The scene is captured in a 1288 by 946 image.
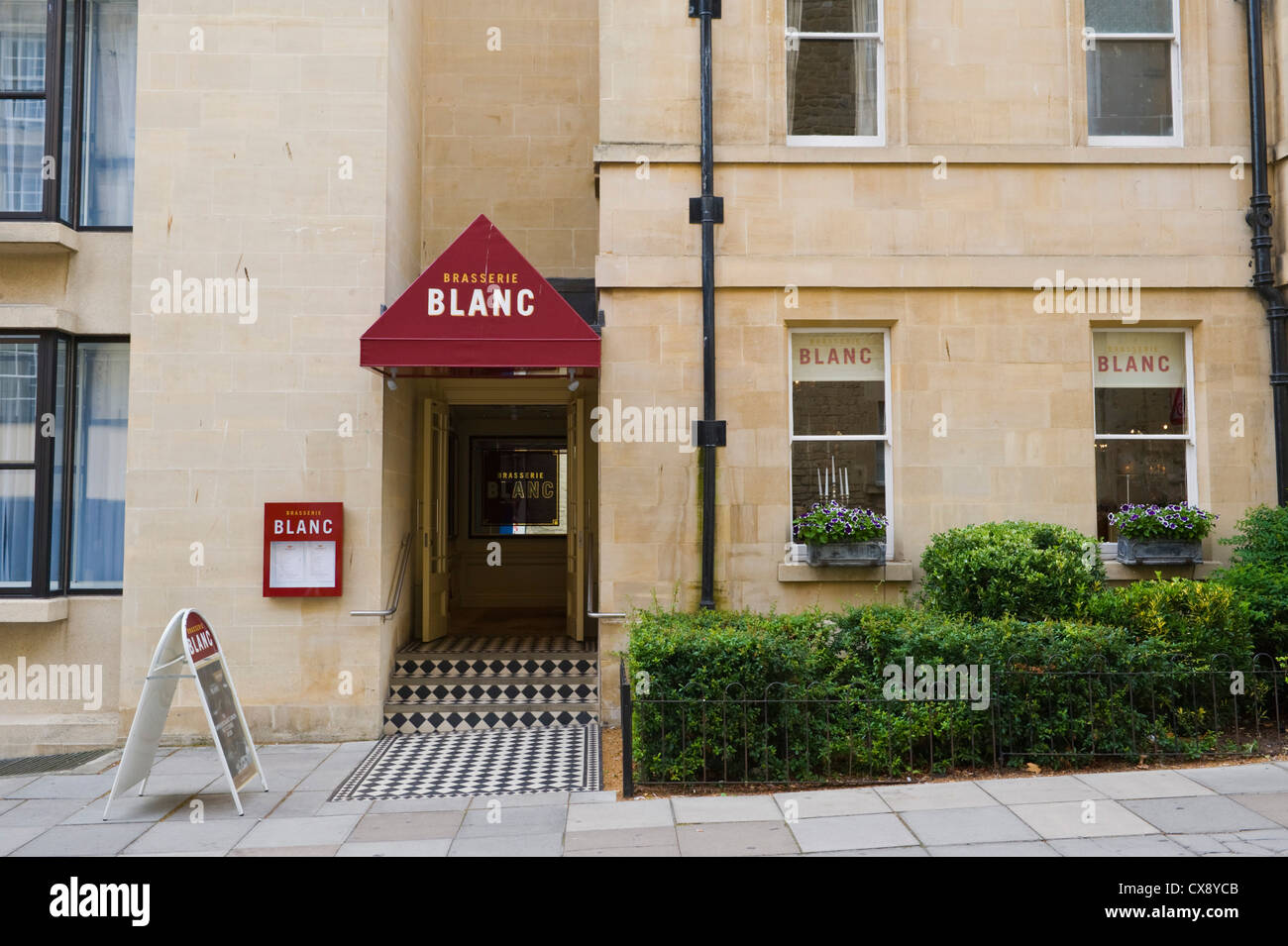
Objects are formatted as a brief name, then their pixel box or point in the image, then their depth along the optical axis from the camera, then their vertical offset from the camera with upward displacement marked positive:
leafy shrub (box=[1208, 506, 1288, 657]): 8.49 -0.53
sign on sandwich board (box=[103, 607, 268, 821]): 7.09 -1.40
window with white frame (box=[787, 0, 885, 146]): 10.20 +4.64
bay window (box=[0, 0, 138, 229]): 9.91 +4.30
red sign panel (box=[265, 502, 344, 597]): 9.35 -0.27
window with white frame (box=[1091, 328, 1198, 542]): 10.00 +1.05
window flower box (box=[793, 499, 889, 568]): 9.43 -0.19
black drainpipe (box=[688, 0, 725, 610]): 9.50 +2.06
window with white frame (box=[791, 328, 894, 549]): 9.91 +1.03
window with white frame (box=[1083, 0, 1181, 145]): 10.20 +4.72
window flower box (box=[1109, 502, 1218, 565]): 9.51 -0.20
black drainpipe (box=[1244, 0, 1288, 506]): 9.73 +2.63
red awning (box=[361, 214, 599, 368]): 8.63 +1.81
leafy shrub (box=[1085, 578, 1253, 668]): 7.84 -0.86
